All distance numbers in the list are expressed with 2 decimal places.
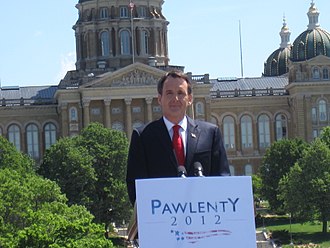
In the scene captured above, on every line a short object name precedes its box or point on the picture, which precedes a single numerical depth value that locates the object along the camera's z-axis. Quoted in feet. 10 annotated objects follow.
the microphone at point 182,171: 32.68
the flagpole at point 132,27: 402.27
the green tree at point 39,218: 155.44
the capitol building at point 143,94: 390.01
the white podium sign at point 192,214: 30.58
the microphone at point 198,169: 32.48
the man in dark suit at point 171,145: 34.04
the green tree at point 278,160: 324.60
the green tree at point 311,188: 268.21
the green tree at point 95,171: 273.75
